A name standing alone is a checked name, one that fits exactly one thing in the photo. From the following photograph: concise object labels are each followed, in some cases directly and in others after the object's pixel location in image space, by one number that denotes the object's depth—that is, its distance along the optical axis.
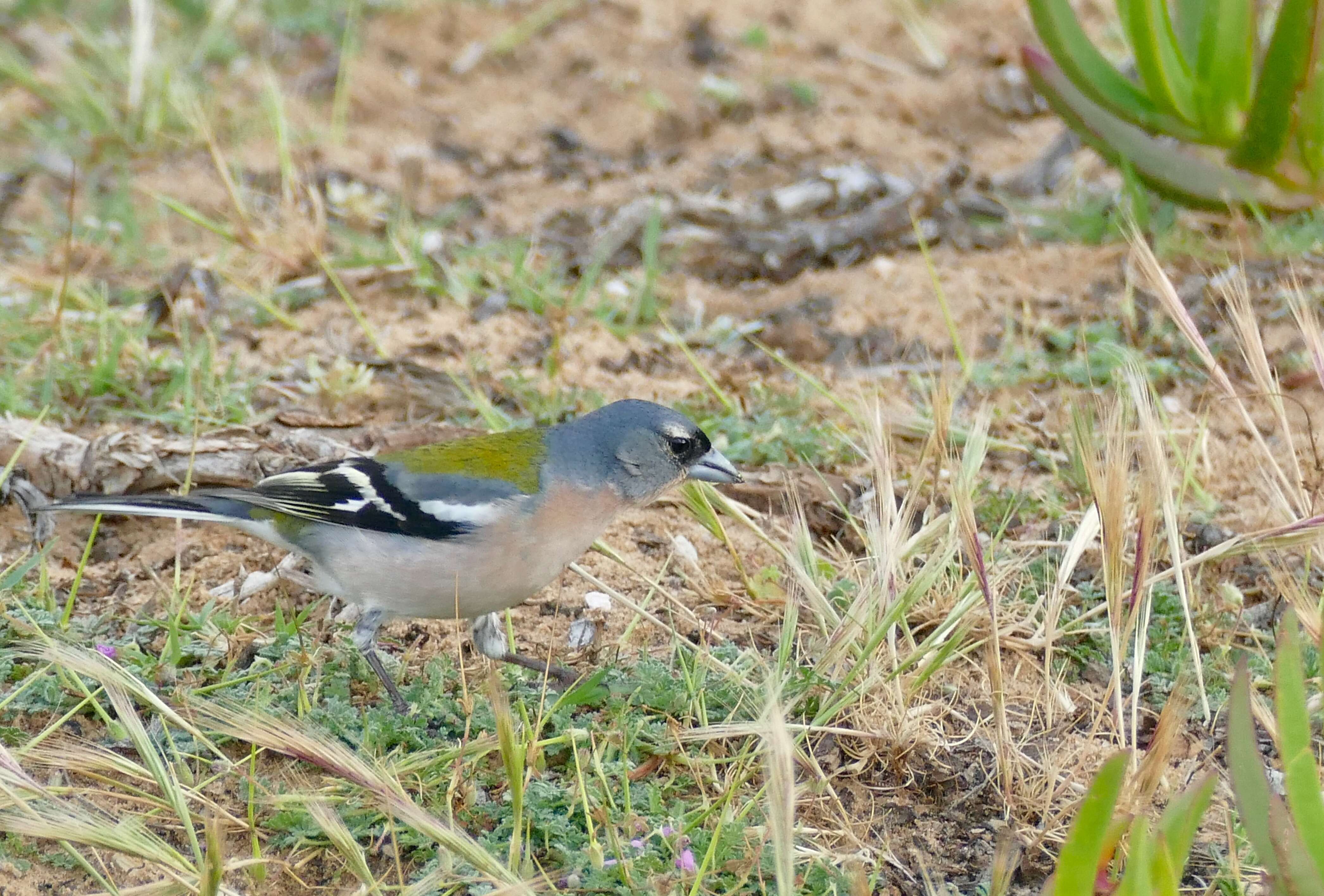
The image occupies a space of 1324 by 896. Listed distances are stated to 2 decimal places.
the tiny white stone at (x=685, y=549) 8.23
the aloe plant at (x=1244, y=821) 4.14
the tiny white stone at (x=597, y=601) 8.00
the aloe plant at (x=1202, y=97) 9.66
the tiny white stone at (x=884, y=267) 11.68
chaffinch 7.10
